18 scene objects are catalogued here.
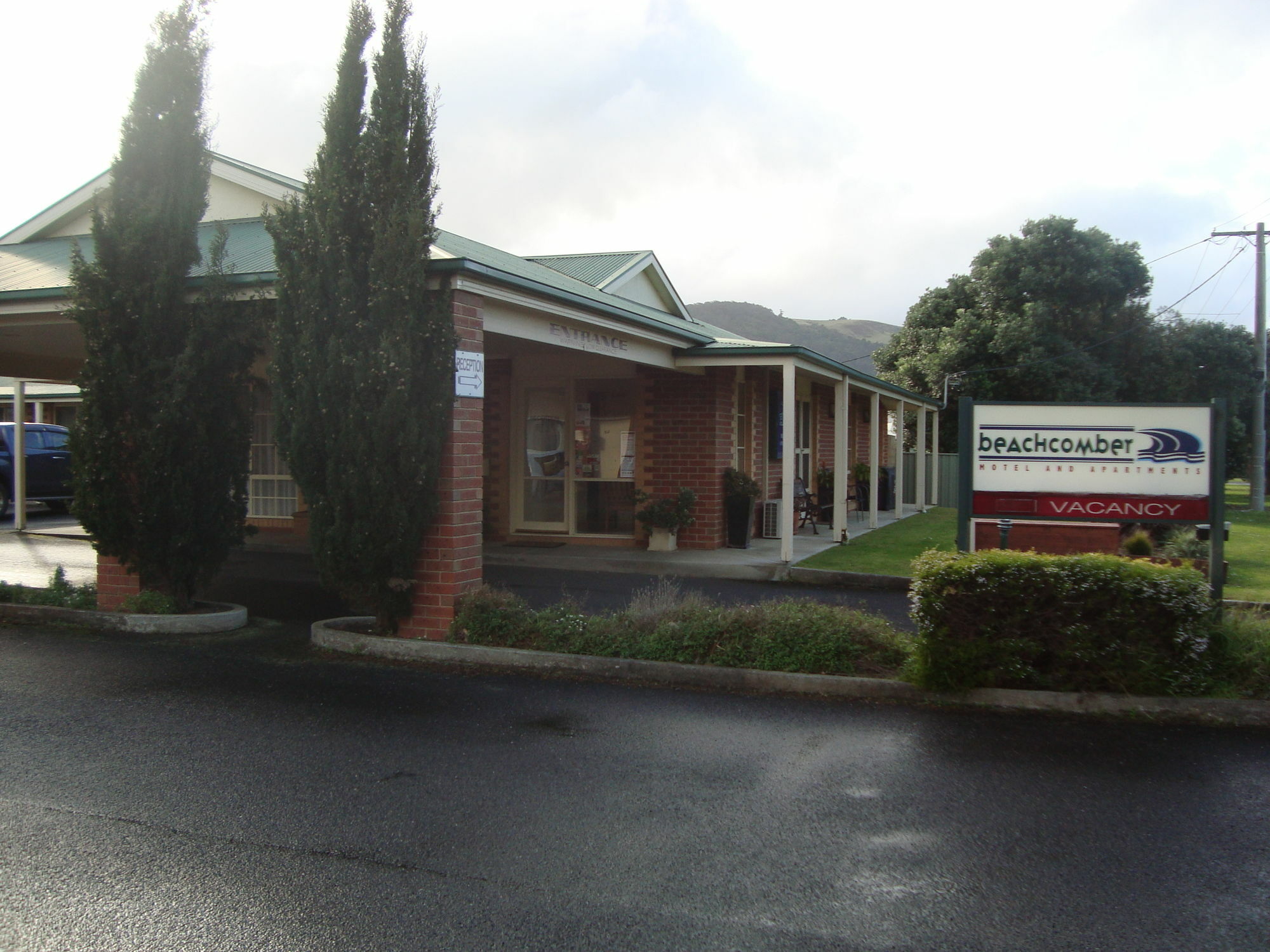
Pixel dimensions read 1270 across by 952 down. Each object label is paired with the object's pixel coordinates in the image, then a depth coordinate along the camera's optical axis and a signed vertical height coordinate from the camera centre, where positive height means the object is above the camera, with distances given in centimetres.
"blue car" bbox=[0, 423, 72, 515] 2014 +5
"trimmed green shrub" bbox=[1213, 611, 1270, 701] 616 -112
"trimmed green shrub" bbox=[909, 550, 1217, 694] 622 -93
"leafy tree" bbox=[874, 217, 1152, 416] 2862 +506
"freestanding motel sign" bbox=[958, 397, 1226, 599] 761 +17
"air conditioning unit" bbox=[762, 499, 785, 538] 1622 -68
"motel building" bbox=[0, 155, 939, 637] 985 +136
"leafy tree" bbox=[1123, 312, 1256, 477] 3003 +377
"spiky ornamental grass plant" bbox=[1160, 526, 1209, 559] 1198 -77
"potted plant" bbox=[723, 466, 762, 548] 1444 -39
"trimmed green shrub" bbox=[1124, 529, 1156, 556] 1073 -67
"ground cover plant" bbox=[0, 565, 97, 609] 928 -124
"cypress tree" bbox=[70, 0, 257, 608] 849 +103
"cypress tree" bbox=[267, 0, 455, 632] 748 +107
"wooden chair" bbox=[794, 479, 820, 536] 1741 -48
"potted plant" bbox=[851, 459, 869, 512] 2177 +0
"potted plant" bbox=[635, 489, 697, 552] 1384 -55
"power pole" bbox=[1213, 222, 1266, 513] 2820 +220
